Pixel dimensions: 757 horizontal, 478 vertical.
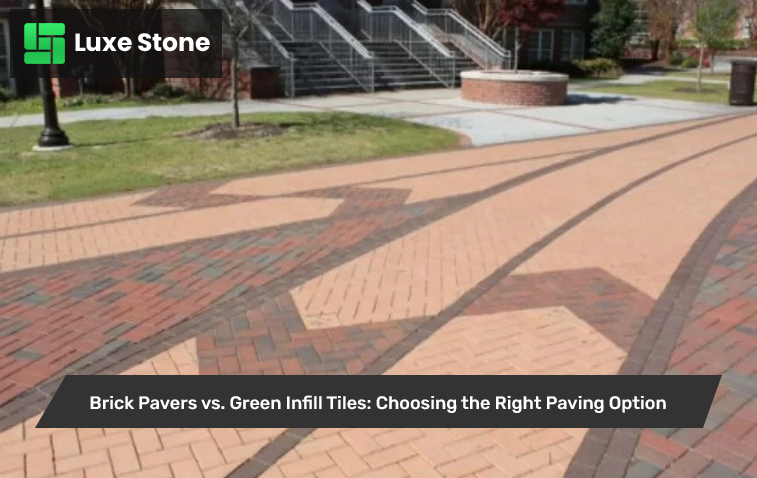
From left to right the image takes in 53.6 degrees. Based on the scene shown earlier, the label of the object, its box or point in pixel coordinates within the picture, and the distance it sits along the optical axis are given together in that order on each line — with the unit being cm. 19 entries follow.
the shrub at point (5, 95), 1945
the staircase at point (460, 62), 2556
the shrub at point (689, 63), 4241
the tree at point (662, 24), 4500
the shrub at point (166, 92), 2012
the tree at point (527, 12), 2431
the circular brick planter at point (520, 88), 1938
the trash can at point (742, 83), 2066
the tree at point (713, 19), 2642
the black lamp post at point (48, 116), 1157
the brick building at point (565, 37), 3428
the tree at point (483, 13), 2794
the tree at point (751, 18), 5350
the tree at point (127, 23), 1956
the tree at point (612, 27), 3491
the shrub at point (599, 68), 3262
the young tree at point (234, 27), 1259
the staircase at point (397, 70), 2366
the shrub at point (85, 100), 1860
